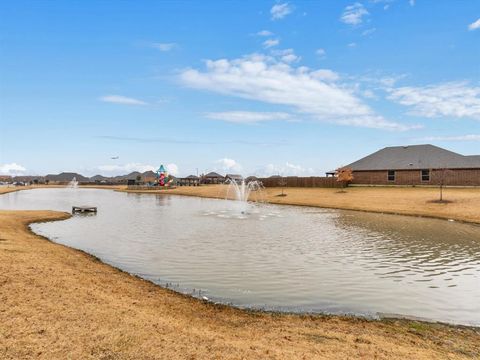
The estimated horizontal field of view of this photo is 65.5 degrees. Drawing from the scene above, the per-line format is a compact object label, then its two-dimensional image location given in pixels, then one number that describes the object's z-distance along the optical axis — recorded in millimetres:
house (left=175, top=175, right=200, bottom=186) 121050
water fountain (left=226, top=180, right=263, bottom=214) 54531
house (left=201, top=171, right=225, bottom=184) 129375
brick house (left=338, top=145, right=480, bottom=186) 56969
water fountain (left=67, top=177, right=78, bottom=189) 135425
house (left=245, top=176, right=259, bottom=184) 95300
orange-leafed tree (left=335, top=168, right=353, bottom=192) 66938
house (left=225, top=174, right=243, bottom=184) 121275
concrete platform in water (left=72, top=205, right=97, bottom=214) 40375
